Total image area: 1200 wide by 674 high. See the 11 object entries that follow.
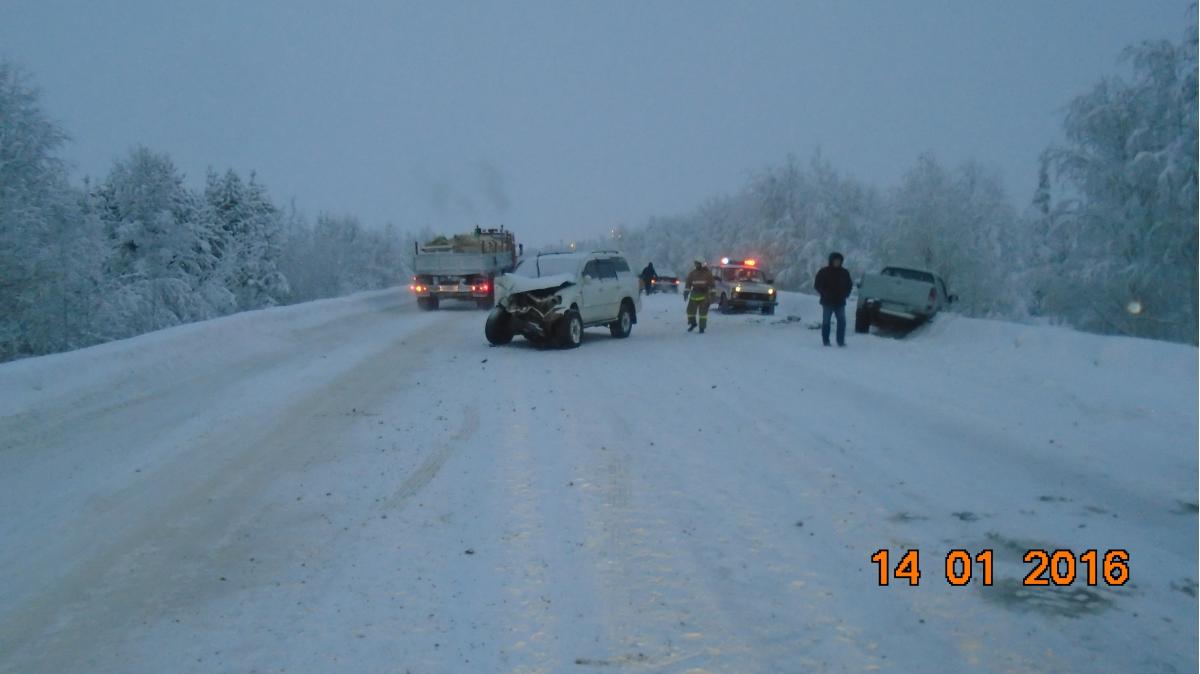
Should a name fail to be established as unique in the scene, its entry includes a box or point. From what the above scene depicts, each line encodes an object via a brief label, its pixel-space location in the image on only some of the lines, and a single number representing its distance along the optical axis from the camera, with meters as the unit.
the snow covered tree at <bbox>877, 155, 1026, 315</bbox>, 49.97
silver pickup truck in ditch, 18.00
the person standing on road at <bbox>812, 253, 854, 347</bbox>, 15.53
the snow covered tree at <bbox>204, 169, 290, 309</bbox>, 56.91
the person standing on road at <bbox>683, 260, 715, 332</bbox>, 19.08
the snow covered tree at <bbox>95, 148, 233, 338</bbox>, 39.66
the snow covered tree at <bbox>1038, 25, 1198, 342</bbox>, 28.67
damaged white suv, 15.83
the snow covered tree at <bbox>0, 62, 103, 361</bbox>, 25.06
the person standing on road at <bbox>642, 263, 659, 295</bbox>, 36.50
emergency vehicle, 27.58
